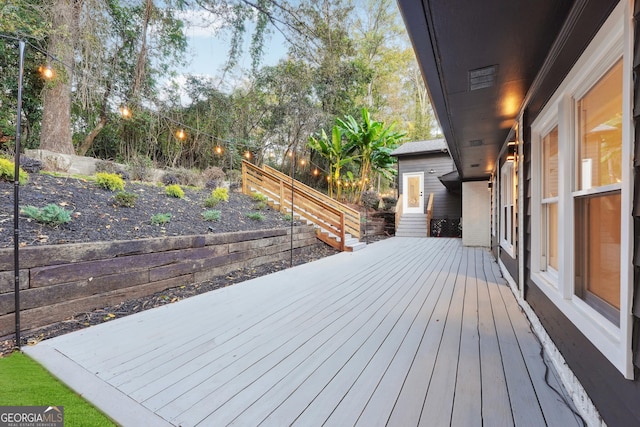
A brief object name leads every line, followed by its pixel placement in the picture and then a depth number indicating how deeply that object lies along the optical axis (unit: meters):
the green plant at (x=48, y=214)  2.95
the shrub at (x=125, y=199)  4.19
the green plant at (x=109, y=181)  4.58
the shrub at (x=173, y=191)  5.55
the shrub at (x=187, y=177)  7.25
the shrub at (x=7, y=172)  3.59
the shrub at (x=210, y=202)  5.69
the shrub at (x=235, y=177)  9.20
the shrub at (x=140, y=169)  6.50
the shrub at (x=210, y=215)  4.91
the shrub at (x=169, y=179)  6.82
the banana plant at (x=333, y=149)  11.22
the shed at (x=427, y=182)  12.31
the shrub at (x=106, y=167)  5.84
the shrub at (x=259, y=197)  8.09
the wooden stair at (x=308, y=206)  7.49
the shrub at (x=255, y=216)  6.11
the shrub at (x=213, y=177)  7.89
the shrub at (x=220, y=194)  6.44
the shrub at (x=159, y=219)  4.00
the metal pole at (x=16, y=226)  2.09
